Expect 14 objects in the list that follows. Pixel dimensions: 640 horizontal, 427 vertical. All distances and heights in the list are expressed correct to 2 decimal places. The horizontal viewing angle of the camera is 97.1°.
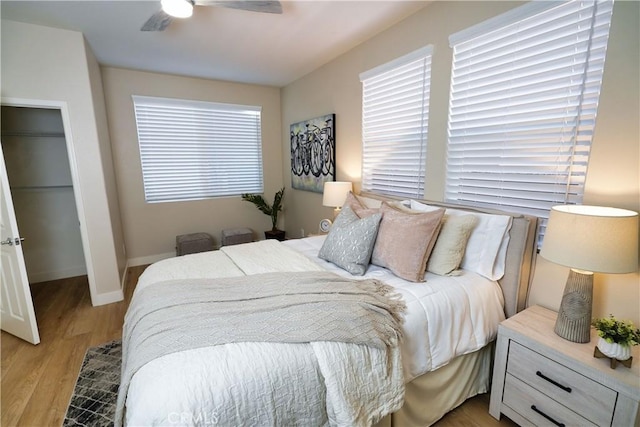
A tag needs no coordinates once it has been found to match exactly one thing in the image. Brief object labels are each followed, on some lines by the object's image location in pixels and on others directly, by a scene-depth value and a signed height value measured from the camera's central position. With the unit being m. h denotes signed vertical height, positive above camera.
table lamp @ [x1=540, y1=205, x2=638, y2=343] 1.18 -0.37
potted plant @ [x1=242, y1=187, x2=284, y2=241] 4.36 -0.63
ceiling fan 1.73 +1.02
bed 0.96 -0.71
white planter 1.15 -0.75
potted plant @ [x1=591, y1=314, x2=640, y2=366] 1.15 -0.71
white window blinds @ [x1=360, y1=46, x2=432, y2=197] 2.31 +0.37
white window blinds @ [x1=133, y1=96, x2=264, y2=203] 3.82 +0.28
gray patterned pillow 1.84 -0.52
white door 2.10 -0.88
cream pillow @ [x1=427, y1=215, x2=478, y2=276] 1.74 -0.50
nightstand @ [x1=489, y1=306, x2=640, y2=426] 1.14 -0.96
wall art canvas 3.36 +0.18
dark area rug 1.62 -1.41
